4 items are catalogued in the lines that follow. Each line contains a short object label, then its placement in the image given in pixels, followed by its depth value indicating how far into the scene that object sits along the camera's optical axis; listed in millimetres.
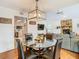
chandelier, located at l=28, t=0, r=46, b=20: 1981
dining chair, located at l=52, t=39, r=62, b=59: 1325
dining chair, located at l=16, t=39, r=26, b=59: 1289
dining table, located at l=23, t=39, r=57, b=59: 1553
